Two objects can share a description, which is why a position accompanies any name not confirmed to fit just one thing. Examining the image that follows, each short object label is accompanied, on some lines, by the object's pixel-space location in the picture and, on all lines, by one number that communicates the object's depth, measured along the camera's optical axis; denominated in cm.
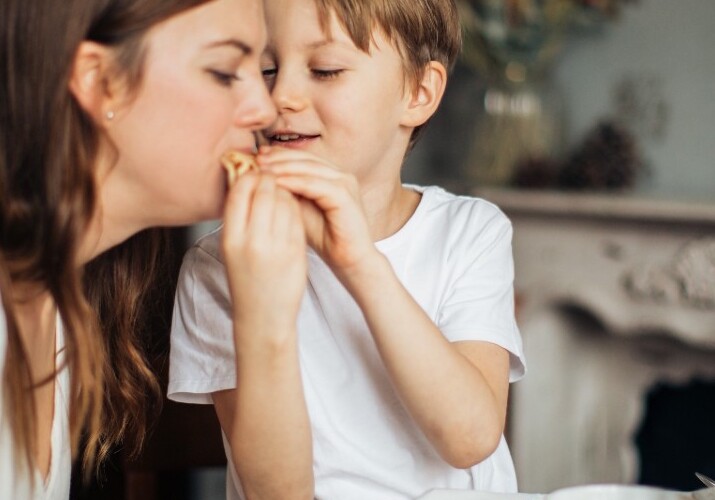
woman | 99
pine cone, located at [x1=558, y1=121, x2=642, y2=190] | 284
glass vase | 291
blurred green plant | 282
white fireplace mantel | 264
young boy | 111
